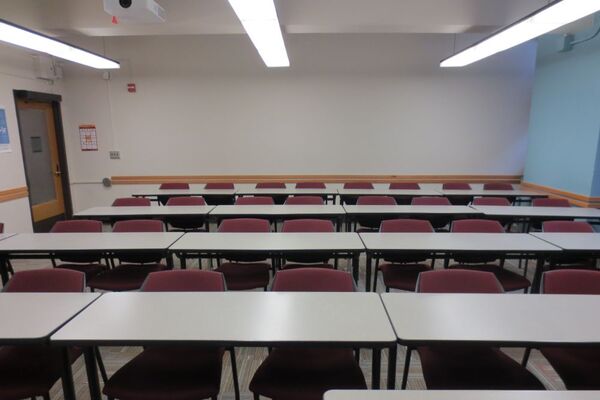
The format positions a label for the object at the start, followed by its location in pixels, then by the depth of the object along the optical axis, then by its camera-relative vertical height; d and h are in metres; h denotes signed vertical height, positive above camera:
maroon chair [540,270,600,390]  1.62 -1.05
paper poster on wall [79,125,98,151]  6.07 +0.15
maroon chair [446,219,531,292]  2.88 -0.88
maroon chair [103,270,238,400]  1.53 -1.07
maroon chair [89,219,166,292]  2.63 -1.03
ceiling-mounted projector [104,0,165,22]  2.87 +1.16
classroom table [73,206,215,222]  3.68 -0.71
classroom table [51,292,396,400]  1.39 -0.77
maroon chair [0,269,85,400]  1.56 -1.07
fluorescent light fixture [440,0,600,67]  2.58 +1.06
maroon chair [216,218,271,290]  2.64 -1.02
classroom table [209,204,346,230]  3.64 -0.70
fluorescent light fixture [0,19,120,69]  3.00 +1.03
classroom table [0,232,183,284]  2.59 -0.75
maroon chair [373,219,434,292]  2.64 -1.01
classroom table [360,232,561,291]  2.51 -0.74
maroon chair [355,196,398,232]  4.11 -0.68
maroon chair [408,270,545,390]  1.55 -1.05
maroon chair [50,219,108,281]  2.99 -0.94
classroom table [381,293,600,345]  1.39 -0.76
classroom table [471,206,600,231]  3.60 -0.72
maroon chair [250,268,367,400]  1.54 -1.06
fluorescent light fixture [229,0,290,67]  2.58 +1.06
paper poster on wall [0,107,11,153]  4.66 +0.16
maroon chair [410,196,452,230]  4.13 -0.68
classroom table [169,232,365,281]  2.53 -0.74
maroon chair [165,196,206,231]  4.01 -0.84
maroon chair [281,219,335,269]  2.98 -0.72
